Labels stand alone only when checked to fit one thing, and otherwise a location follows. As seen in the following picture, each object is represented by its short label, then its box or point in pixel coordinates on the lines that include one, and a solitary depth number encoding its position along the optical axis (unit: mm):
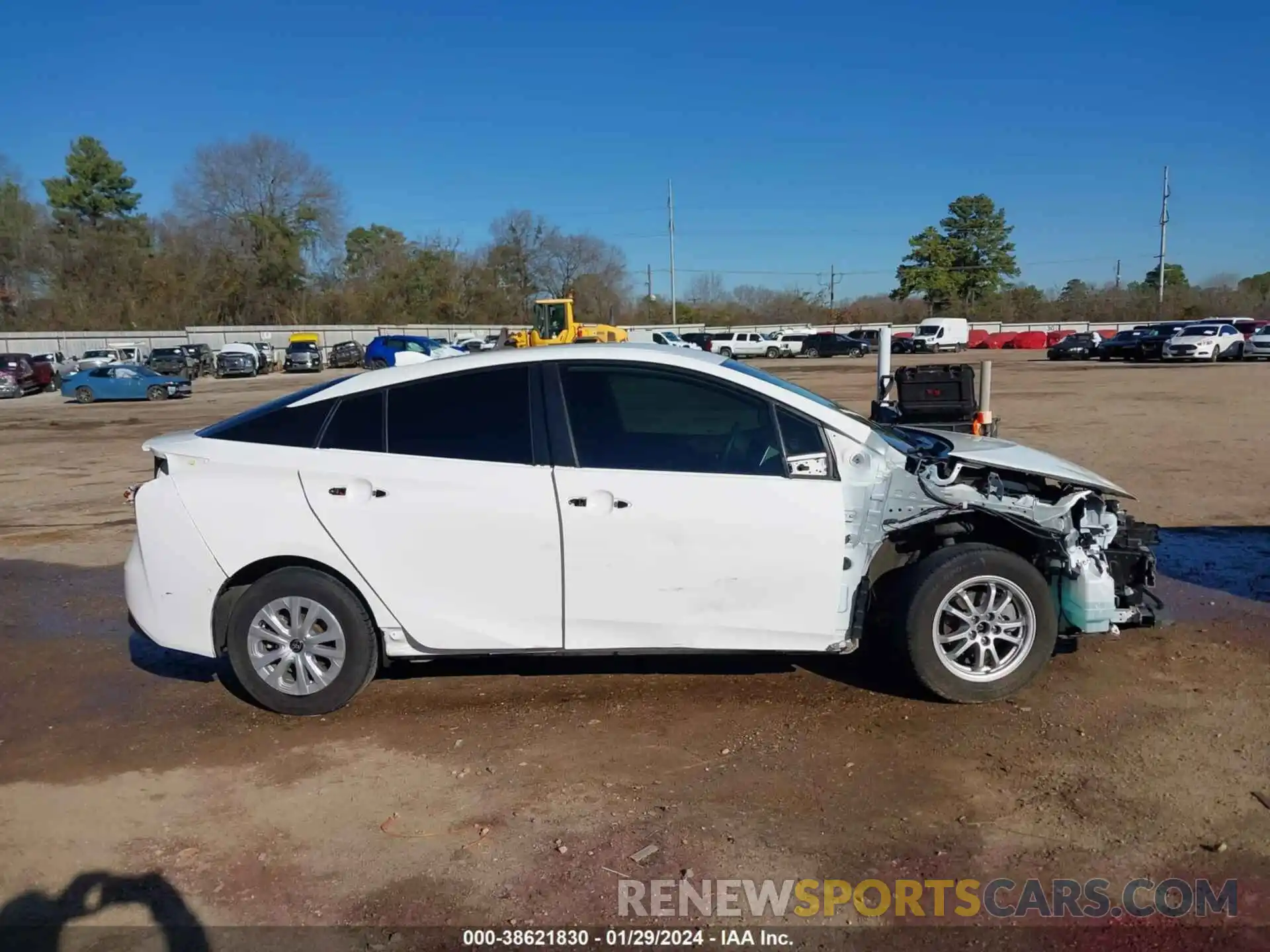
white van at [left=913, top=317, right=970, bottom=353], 61031
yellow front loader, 42562
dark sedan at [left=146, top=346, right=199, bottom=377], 43438
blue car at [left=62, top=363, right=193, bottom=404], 32219
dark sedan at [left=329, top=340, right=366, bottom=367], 54375
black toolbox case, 7895
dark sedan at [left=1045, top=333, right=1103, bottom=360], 44562
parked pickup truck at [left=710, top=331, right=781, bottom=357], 57688
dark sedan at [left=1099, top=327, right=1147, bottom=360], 41344
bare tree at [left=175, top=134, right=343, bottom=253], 75250
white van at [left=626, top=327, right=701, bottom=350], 50922
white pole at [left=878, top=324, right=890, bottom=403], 8422
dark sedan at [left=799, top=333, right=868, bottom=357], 55688
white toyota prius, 4277
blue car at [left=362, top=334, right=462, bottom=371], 41000
